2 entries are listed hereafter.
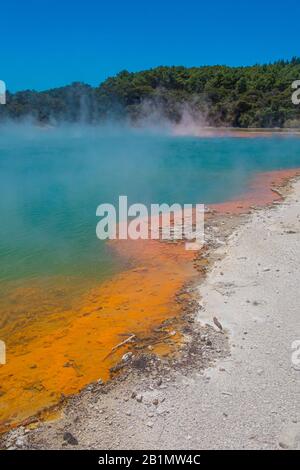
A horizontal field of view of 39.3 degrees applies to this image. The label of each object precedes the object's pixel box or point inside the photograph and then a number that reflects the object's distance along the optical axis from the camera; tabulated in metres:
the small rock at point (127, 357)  6.35
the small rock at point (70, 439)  4.73
